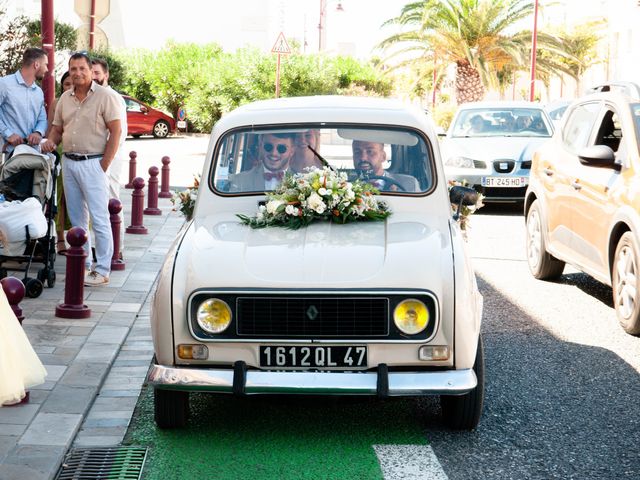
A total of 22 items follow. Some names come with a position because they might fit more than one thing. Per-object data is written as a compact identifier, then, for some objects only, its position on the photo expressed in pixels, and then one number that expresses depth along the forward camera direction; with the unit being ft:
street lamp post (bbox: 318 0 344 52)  172.39
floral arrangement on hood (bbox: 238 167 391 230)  20.31
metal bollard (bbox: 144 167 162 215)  50.46
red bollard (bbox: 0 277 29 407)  19.76
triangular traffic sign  76.90
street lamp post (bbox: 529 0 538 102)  123.65
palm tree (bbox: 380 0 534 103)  124.67
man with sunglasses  22.21
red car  118.62
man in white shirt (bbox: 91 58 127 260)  34.31
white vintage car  17.26
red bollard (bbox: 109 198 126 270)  33.78
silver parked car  54.08
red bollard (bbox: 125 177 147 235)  43.16
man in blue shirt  33.32
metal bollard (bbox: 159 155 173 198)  57.65
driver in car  21.95
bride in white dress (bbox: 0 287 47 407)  18.39
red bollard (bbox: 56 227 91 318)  25.89
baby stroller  28.86
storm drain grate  16.46
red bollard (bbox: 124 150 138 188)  57.89
